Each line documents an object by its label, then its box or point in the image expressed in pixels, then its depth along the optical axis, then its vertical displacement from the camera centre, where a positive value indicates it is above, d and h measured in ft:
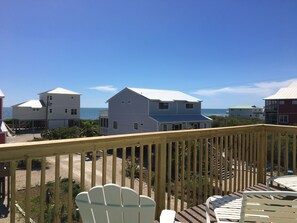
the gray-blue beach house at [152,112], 77.25 +0.99
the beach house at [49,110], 122.42 +1.42
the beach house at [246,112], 213.01 +3.16
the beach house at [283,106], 98.78 +3.87
